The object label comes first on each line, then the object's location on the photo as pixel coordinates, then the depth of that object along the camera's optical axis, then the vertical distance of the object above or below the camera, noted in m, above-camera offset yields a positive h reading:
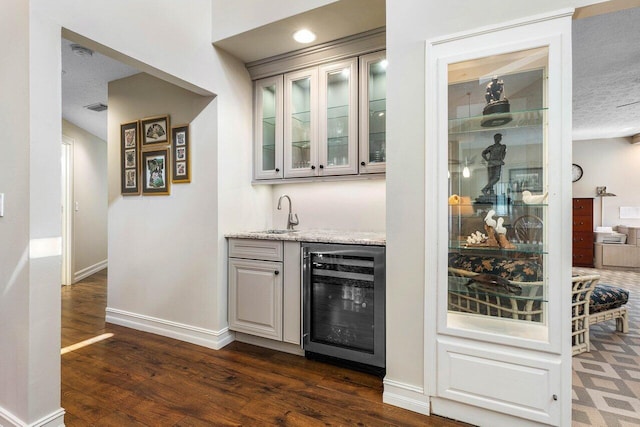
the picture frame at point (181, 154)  2.88 +0.52
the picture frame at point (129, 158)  3.17 +0.53
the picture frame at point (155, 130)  3.01 +0.77
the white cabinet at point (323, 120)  2.58 +0.79
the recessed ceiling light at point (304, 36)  2.50 +1.38
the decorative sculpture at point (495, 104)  1.81 +0.61
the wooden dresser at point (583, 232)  6.69 -0.40
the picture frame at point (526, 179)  1.73 +0.18
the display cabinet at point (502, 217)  1.60 -0.02
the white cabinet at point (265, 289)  2.53 -0.62
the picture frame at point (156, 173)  3.01 +0.37
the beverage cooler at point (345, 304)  2.20 -0.66
